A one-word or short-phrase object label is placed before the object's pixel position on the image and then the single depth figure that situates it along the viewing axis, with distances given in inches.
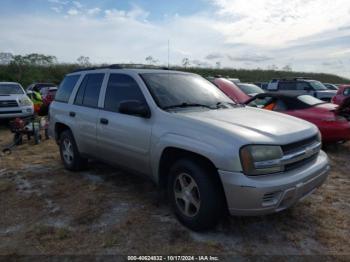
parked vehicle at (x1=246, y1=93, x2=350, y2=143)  281.3
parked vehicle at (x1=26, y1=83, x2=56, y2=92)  826.4
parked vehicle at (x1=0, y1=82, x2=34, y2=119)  465.1
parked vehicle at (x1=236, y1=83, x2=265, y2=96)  472.6
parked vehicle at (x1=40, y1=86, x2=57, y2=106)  616.3
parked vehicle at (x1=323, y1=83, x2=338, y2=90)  842.8
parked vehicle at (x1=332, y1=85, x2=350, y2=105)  524.4
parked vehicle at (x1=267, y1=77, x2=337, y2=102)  666.2
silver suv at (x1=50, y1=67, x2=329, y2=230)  126.4
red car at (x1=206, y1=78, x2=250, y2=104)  379.2
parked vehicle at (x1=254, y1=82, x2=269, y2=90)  969.9
